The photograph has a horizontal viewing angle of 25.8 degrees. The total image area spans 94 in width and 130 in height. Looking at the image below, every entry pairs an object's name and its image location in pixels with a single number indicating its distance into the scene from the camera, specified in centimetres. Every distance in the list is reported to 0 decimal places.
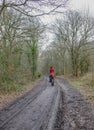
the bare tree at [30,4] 1262
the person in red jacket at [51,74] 2092
